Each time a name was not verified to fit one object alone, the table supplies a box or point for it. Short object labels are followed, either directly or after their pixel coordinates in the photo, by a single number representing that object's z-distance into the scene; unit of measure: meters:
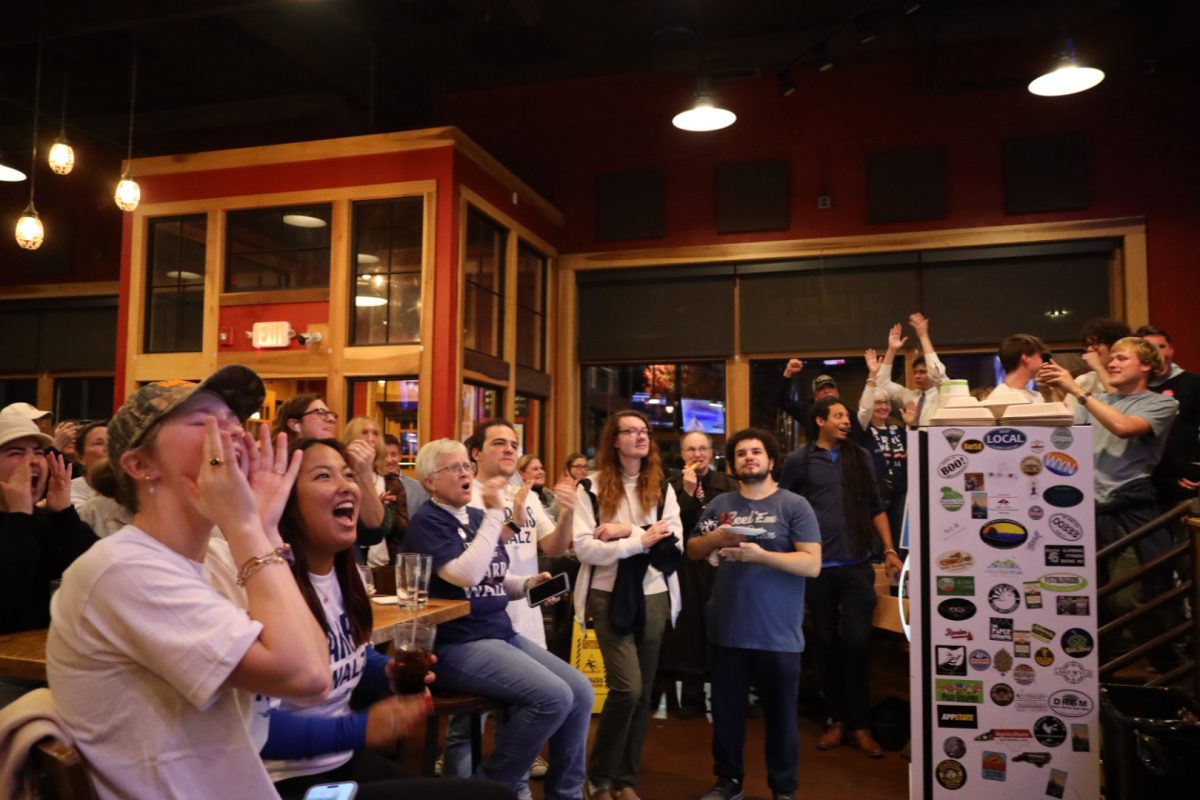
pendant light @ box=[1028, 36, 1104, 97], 5.60
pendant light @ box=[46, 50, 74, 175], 5.70
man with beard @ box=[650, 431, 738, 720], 5.04
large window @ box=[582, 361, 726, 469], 9.08
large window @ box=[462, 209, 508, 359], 7.70
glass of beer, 2.00
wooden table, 2.02
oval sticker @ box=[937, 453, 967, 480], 3.33
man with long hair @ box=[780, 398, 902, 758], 4.42
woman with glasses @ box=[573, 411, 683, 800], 3.55
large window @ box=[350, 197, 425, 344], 7.43
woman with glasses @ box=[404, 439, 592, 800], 2.88
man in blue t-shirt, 3.54
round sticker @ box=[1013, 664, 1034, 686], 3.22
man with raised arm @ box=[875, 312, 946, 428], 5.64
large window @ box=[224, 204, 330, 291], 7.72
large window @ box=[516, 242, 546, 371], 8.85
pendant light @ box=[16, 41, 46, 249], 6.11
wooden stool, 2.65
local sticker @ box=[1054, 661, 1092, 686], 3.20
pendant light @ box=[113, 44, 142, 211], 6.05
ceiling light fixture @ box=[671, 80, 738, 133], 6.48
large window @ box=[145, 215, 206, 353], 7.95
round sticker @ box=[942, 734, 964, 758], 3.22
